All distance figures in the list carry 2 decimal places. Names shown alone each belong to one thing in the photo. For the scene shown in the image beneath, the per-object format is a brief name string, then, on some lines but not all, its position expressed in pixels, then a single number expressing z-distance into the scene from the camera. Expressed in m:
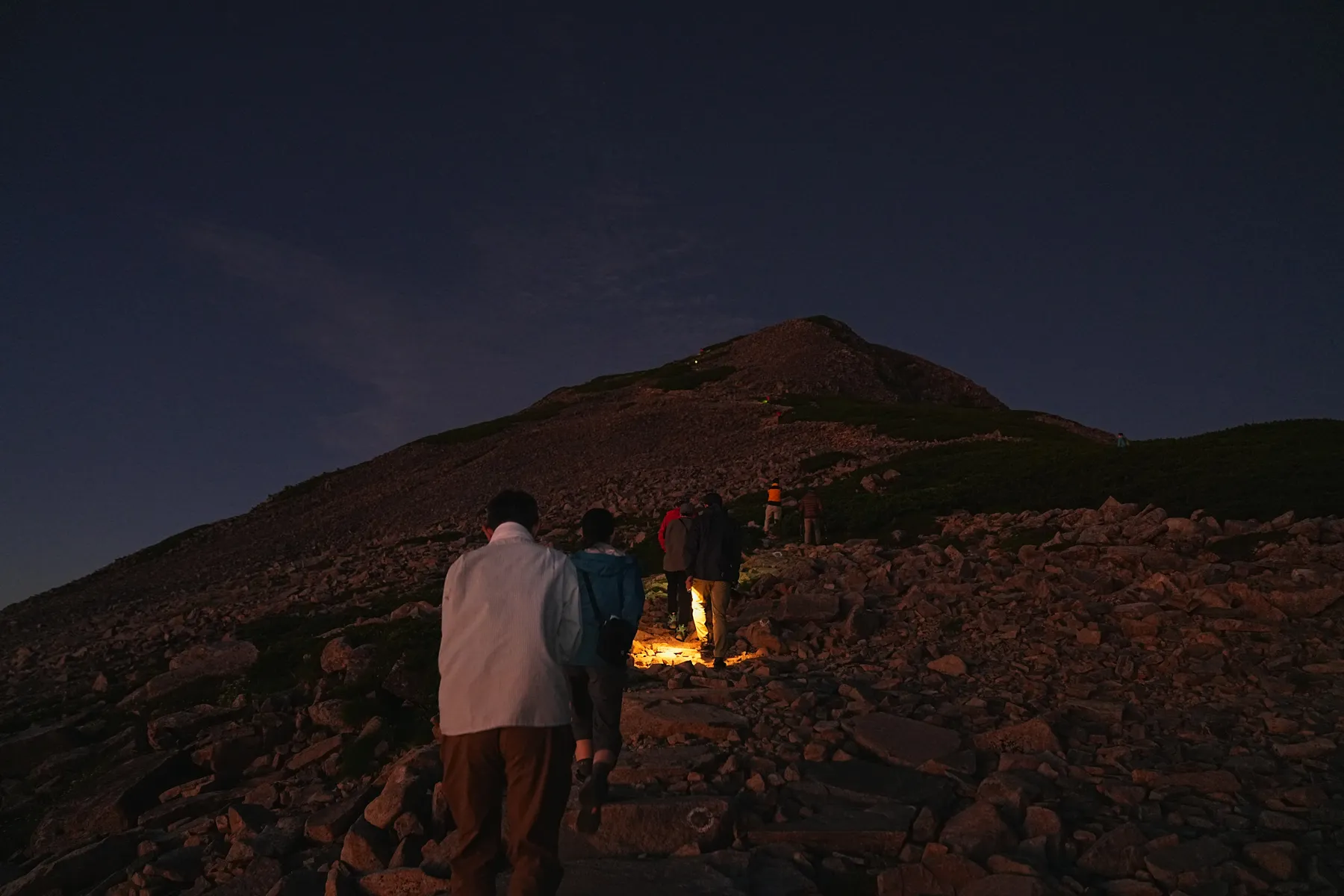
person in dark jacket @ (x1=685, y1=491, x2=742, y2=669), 13.39
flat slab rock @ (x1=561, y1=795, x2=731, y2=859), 6.90
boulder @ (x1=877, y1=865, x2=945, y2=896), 6.05
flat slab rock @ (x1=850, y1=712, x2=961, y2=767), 8.50
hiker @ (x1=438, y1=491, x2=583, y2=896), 4.98
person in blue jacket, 7.21
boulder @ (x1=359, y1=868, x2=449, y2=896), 6.88
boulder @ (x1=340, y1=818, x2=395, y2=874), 7.79
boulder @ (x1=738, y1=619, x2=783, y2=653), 13.51
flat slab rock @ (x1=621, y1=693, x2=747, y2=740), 9.19
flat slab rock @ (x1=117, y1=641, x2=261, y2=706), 19.91
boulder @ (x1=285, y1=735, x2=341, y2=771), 13.82
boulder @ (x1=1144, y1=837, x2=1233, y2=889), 5.89
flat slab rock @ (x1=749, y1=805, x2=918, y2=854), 6.79
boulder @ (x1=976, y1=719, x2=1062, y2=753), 8.66
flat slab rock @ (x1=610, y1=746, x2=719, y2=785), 8.16
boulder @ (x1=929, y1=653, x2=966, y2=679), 11.52
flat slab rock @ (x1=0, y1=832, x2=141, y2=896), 10.49
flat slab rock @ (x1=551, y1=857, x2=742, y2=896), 6.18
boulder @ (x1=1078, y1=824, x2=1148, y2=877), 6.22
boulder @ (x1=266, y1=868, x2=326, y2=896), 7.49
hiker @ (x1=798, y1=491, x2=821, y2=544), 25.11
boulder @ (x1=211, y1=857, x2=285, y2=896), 8.38
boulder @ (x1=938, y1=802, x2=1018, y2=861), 6.37
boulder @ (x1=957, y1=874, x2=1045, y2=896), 5.61
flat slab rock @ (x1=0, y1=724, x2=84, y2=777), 17.42
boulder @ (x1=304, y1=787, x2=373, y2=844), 9.12
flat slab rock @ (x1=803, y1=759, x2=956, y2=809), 7.43
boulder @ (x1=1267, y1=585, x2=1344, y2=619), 11.48
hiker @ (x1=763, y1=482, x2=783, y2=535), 27.22
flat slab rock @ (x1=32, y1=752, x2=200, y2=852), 13.27
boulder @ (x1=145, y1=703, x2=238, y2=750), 16.22
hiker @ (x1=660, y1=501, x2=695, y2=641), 14.87
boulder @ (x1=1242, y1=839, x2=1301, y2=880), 5.92
